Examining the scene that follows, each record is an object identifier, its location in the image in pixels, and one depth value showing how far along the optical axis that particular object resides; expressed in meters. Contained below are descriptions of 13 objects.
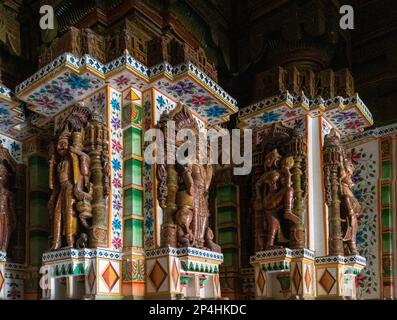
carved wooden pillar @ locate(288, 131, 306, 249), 6.19
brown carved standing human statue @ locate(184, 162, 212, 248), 5.65
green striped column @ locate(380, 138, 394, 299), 7.54
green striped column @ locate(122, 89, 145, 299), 5.30
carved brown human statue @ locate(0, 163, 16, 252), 6.01
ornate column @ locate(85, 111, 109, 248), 5.28
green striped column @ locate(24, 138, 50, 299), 6.17
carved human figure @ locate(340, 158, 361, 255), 6.46
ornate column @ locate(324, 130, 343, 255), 6.36
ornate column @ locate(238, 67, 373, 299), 6.19
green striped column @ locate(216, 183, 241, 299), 7.18
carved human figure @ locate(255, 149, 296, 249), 6.30
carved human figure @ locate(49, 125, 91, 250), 5.31
